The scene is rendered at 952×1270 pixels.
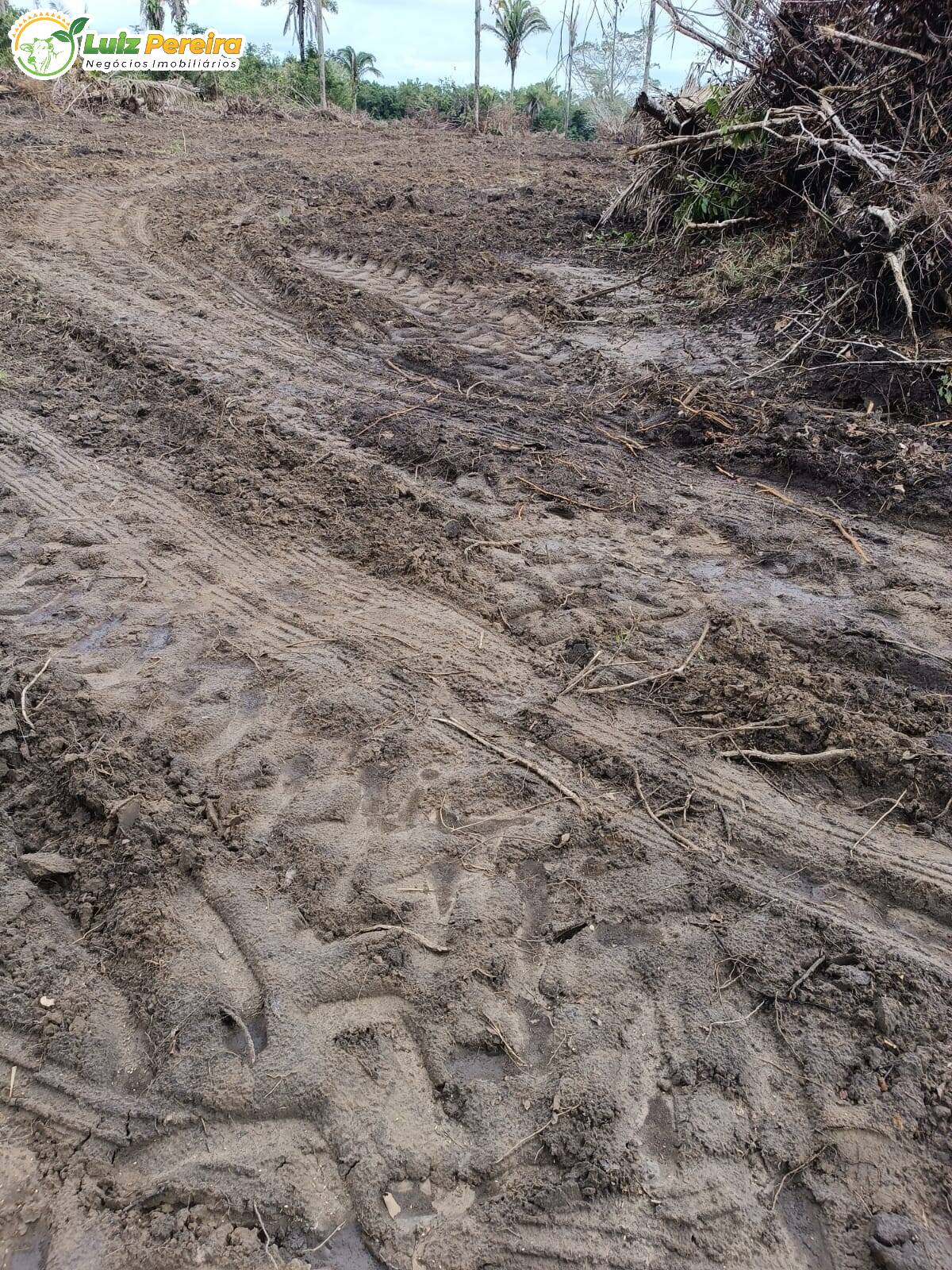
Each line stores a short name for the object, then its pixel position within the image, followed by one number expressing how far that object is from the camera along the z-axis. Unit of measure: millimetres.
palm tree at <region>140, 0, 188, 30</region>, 28141
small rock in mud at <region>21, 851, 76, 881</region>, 2529
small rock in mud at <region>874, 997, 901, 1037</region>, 2172
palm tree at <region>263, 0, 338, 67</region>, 32500
